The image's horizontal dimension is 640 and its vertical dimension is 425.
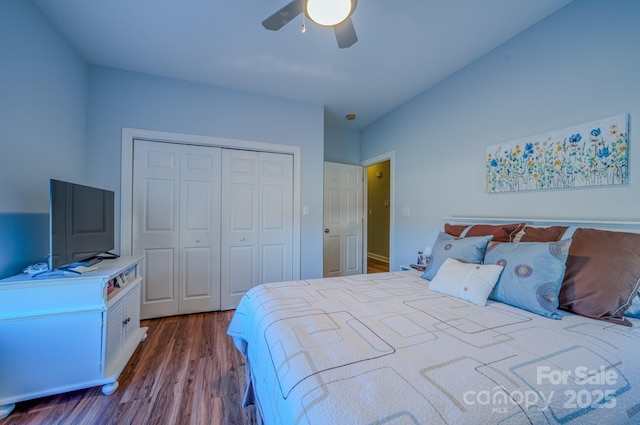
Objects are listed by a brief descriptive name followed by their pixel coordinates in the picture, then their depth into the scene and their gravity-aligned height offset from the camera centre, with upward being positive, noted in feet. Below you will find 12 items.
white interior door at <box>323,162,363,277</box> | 12.39 -0.29
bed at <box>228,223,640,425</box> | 2.09 -1.64
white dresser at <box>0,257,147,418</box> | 4.46 -2.38
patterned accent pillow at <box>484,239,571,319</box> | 4.04 -1.11
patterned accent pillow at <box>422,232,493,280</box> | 5.38 -0.87
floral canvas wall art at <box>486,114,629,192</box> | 4.77 +1.28
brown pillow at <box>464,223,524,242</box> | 5.66 -0.42
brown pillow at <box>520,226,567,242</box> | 4.89 -0.42
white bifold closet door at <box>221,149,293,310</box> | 9.35 -0.30
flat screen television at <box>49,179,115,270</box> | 4.81 -0.23
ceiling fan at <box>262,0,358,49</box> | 4.36 +3.80
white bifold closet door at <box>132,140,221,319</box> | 8.30 -0.42
